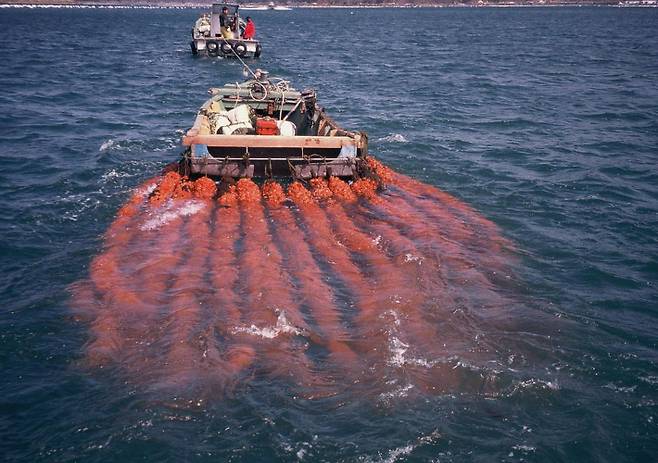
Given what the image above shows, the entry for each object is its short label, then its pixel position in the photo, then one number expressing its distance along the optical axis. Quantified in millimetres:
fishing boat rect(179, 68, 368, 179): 13102
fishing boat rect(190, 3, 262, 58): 42250
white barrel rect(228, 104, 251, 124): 15375
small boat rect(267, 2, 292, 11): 191250
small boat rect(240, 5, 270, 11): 192000
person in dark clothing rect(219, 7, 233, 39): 43062
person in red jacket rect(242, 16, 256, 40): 42903
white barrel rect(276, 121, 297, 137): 14547
